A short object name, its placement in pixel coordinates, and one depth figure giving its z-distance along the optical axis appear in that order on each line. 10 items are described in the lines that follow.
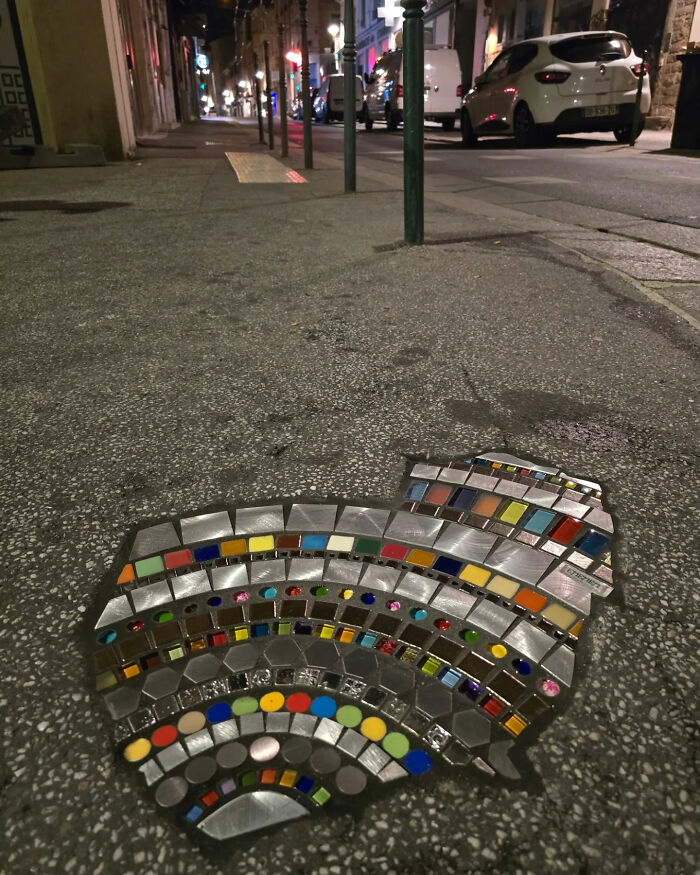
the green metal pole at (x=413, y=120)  3.38
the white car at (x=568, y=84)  11.11
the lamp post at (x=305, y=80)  7.70
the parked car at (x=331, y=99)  26.09
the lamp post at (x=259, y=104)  13.75
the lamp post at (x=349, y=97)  5.39
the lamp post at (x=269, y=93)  11.33
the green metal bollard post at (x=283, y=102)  10.15
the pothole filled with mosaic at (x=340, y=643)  0.85
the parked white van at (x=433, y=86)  19.19
